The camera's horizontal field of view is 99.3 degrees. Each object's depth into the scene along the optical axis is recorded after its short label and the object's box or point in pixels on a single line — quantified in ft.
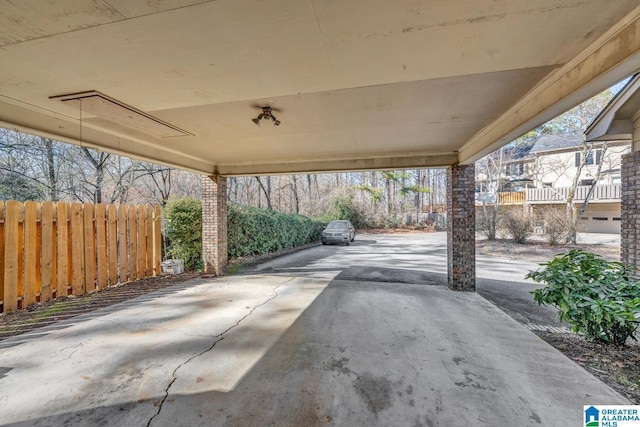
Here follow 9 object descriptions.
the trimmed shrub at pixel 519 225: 43.50
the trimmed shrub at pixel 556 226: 39.78
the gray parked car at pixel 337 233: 49.41
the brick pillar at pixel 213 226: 24.58
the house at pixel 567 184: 51.78
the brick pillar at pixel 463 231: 19.52
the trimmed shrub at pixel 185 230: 24.98
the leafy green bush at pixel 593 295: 9.68
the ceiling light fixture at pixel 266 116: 11.67
